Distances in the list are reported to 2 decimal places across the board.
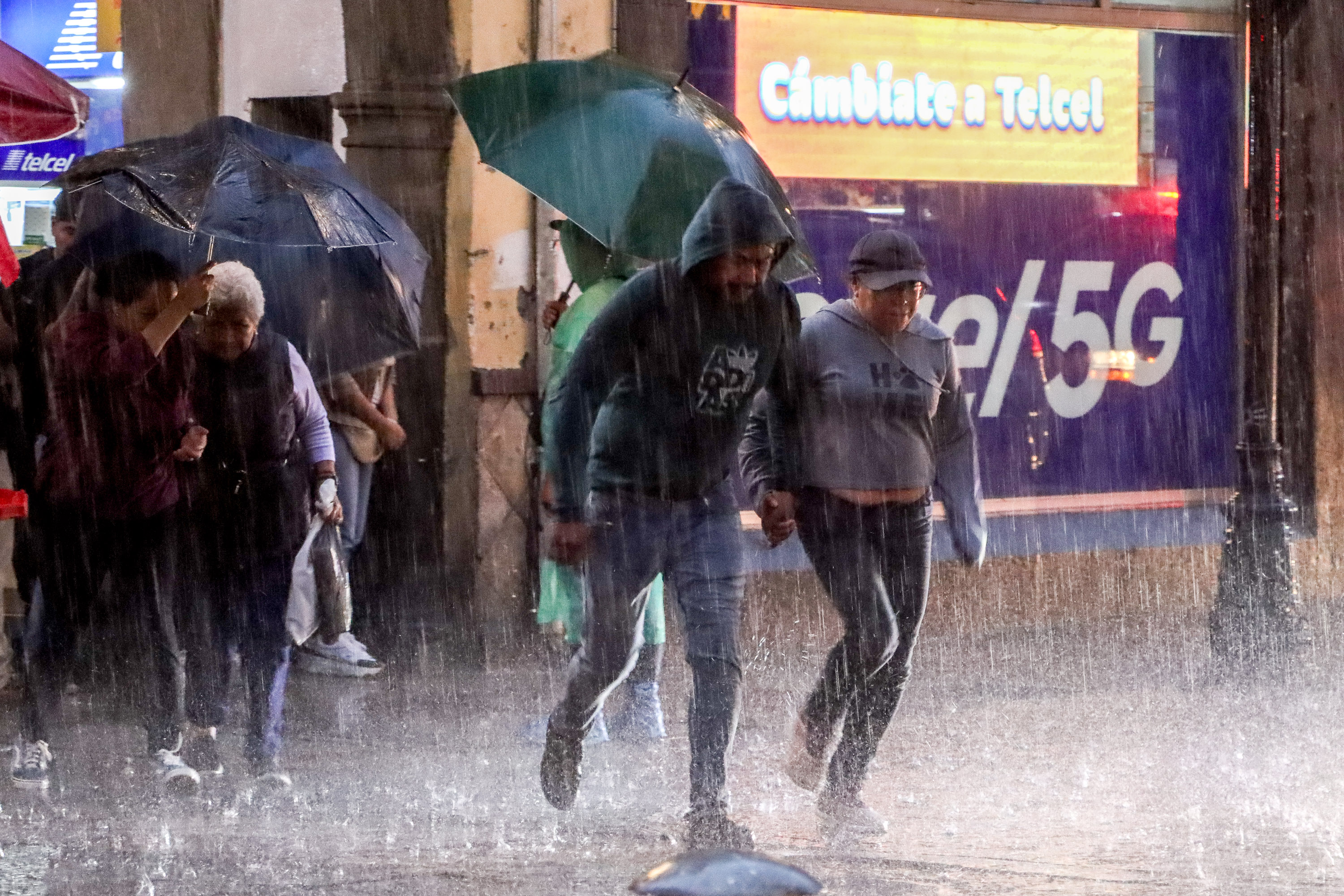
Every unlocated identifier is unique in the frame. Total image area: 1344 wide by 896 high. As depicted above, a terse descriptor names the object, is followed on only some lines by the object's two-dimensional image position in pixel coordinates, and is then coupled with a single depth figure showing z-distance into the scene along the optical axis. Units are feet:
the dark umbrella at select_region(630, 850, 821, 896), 14.23
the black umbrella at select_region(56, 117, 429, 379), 40.68
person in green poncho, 44.24
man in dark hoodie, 34.17
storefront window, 63.82
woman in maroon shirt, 38.60
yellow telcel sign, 63.16
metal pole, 56.54
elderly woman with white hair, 41.16
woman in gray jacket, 37.24
